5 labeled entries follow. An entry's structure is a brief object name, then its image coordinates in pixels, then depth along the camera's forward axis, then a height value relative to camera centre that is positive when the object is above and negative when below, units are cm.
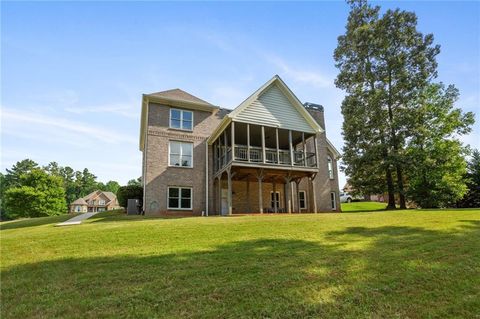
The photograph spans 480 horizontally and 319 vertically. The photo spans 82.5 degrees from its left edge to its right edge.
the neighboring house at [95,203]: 7375 -31
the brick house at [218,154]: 1728 +301
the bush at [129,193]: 2055 +57
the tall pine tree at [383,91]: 2125 +828
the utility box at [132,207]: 1847 -43
